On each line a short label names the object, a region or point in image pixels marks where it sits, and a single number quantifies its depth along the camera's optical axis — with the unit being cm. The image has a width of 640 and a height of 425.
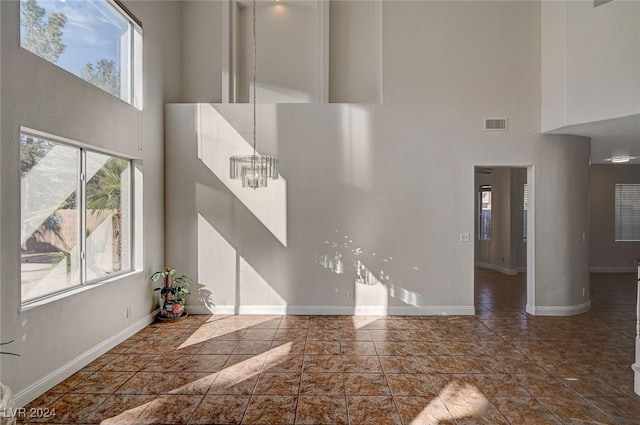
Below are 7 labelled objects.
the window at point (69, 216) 318
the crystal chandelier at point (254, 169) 430
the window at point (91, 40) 320
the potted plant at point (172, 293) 529
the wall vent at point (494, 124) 544
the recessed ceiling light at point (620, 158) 713
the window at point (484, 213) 953
